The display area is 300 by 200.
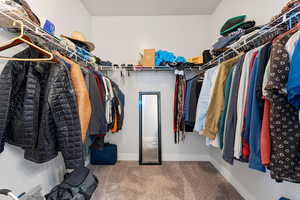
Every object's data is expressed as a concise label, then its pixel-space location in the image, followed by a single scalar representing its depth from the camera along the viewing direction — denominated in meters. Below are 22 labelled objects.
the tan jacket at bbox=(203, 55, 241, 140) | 1.31
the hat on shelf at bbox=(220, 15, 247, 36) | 1.50
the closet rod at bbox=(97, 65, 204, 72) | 2.32
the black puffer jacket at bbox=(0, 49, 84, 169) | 0.91
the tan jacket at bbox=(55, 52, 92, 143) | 1.09
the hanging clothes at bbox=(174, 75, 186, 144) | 2.25
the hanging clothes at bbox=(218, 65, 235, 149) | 1.21
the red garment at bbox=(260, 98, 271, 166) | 0.76
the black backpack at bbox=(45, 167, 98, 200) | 1.24
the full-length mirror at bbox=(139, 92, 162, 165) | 2.50
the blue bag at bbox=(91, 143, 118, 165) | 2.37
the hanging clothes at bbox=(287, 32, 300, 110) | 0.60
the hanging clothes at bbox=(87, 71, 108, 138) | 1.33
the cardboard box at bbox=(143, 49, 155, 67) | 2.30
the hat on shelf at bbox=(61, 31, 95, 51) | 1.60
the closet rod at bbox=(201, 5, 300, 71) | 0.90
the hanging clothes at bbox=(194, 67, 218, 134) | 1.55
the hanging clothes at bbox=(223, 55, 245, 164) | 1.04
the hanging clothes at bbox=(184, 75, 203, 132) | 1.93
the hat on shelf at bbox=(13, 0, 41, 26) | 0.96
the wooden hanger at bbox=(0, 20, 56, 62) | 0.77
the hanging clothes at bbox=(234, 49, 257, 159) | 0.96
